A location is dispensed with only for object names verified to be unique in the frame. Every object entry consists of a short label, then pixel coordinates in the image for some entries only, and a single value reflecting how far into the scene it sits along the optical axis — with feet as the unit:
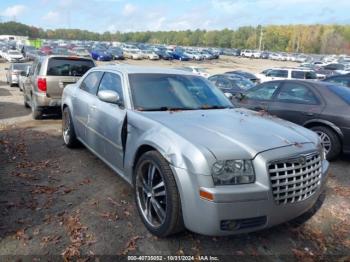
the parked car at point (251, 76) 72.31
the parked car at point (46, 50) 142.82
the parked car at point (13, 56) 134.21
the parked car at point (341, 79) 43.22
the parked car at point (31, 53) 136.84
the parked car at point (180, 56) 191.66
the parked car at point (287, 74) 67.92
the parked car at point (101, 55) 159.33
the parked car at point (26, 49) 147.00
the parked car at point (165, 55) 191.85
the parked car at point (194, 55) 200.34
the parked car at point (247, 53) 283.34
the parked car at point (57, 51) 147.20
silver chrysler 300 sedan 9.56
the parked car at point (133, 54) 181.57
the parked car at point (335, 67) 117.03
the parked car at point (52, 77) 28.55
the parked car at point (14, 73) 62.34
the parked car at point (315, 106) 20.53
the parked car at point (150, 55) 183.11
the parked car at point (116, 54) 168.79
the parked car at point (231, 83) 47.71
